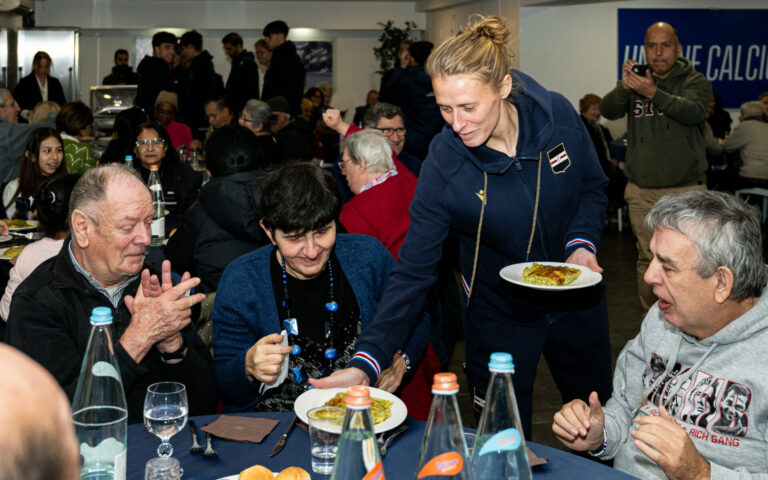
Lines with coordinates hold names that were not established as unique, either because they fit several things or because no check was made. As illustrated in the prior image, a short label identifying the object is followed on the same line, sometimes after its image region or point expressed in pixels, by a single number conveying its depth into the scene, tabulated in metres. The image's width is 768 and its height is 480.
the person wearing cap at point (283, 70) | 8.62
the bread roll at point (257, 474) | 1.46
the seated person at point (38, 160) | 4.92
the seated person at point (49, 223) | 3.13
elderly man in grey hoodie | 1.79
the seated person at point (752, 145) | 8.59
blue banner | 11.36
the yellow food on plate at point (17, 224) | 4.50
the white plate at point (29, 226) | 4.41
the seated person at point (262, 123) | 6.54
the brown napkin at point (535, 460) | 1.61
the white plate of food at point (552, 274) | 2.31
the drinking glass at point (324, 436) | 1.53
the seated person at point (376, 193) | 3.77
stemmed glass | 1.64
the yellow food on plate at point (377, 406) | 1.73
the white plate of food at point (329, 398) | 1.70
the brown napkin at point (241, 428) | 1.73
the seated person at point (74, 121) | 6.48
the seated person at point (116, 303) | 2.02
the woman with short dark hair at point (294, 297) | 2.31
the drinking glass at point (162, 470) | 1.51
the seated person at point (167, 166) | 5.46
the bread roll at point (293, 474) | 1.43
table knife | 1.68
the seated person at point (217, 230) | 3.49
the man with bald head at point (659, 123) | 5.15
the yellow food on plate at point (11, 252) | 3.85
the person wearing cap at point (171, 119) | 7.87
